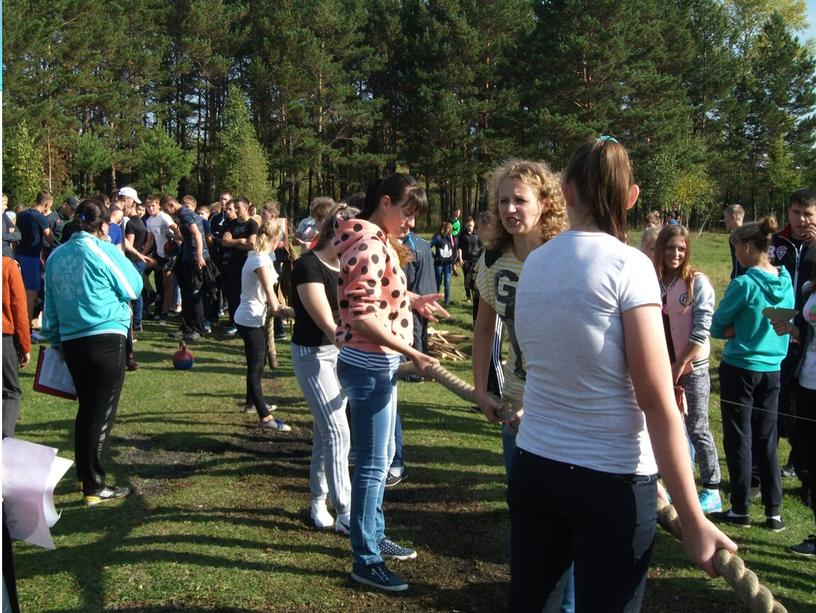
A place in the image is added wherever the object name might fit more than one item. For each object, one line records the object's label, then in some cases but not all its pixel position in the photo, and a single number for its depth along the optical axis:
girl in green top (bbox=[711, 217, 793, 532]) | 5.34
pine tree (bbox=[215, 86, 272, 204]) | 46.72
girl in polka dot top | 3.85
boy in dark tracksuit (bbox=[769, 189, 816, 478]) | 6.09
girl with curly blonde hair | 3.44
